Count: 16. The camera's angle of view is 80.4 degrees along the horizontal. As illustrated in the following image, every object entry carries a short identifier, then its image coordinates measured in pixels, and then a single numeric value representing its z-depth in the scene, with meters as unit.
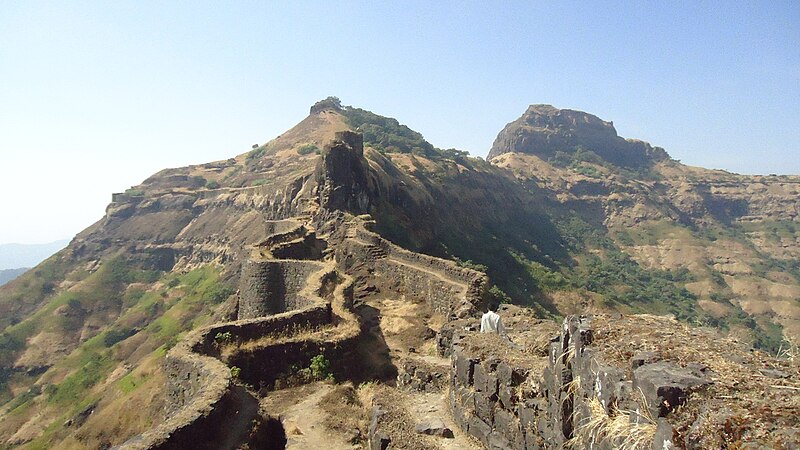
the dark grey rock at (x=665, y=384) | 4.09
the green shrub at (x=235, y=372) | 10.18
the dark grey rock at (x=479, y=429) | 7.89
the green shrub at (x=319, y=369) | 11.43
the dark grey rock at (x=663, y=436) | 3.83
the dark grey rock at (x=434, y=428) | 8.34
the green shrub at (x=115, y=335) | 50.40
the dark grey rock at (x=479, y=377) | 8.16
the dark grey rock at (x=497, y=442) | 7.38
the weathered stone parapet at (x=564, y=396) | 4.27
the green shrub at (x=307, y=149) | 88.75
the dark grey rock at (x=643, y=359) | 4.81
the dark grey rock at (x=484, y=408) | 7.89
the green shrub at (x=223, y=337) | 11.13
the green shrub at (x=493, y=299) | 20.88
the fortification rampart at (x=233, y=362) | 7.14
